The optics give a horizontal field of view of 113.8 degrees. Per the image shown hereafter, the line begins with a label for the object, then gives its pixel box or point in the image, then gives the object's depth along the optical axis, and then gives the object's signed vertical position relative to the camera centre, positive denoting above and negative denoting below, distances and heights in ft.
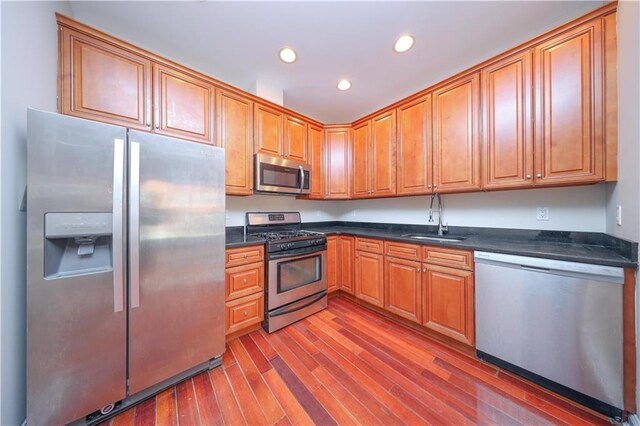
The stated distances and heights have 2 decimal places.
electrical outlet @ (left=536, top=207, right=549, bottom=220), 5.99 +0.00
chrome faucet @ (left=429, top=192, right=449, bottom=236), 7.93 -0.12
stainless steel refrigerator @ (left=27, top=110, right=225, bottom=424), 3.42 -1.01
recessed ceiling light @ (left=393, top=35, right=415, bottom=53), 5.93 +4.97
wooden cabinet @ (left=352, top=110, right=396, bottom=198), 8.36 +2.41
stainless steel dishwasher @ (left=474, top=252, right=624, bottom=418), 3.88 -2.36
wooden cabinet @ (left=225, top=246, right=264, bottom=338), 6.11 -2.35
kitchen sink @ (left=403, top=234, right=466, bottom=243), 7.17 -0.88
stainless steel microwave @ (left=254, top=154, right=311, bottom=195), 7.54 +1.46
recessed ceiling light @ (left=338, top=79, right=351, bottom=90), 7.92 +5.00
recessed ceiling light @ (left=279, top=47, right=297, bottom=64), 6.38 +4.99
